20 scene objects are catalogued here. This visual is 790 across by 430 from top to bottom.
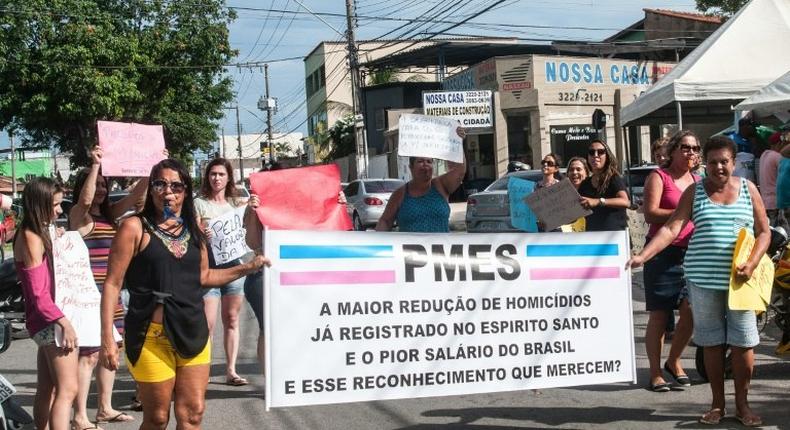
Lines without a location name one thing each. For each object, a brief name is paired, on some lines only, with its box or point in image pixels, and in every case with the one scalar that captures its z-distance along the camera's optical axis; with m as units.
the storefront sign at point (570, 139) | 34.31
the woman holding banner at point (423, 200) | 6.18
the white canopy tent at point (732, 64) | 13.43
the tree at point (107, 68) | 33.04
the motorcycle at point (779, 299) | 6.84
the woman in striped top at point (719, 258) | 5.64
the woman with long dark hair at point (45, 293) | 5.15
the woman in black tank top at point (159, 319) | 4.43
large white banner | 4.93
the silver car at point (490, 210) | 18.27
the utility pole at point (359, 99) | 34.22
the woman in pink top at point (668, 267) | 6.68
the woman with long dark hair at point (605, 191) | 7.18
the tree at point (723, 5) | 28.53
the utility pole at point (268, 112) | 55.47
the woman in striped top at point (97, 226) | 5.95
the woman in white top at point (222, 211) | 7.11
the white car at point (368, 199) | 26.42
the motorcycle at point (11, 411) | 5.16
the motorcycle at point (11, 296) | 11.25
